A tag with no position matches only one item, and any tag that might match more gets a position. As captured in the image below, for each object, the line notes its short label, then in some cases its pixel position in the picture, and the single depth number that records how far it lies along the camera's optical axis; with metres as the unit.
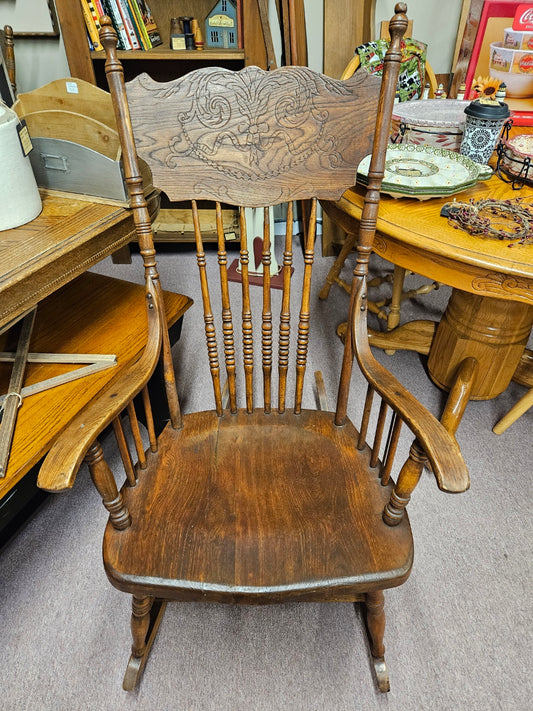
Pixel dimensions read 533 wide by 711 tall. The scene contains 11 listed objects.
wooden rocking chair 0.82
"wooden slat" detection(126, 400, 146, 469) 0.97
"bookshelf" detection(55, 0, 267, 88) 2.10
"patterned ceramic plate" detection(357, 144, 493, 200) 1.25
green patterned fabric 1.93
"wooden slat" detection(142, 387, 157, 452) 0.99
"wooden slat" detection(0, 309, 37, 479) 1.04
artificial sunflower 1.50
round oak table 1.10
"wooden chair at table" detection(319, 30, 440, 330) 2.00
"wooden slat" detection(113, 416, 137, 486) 0.89
